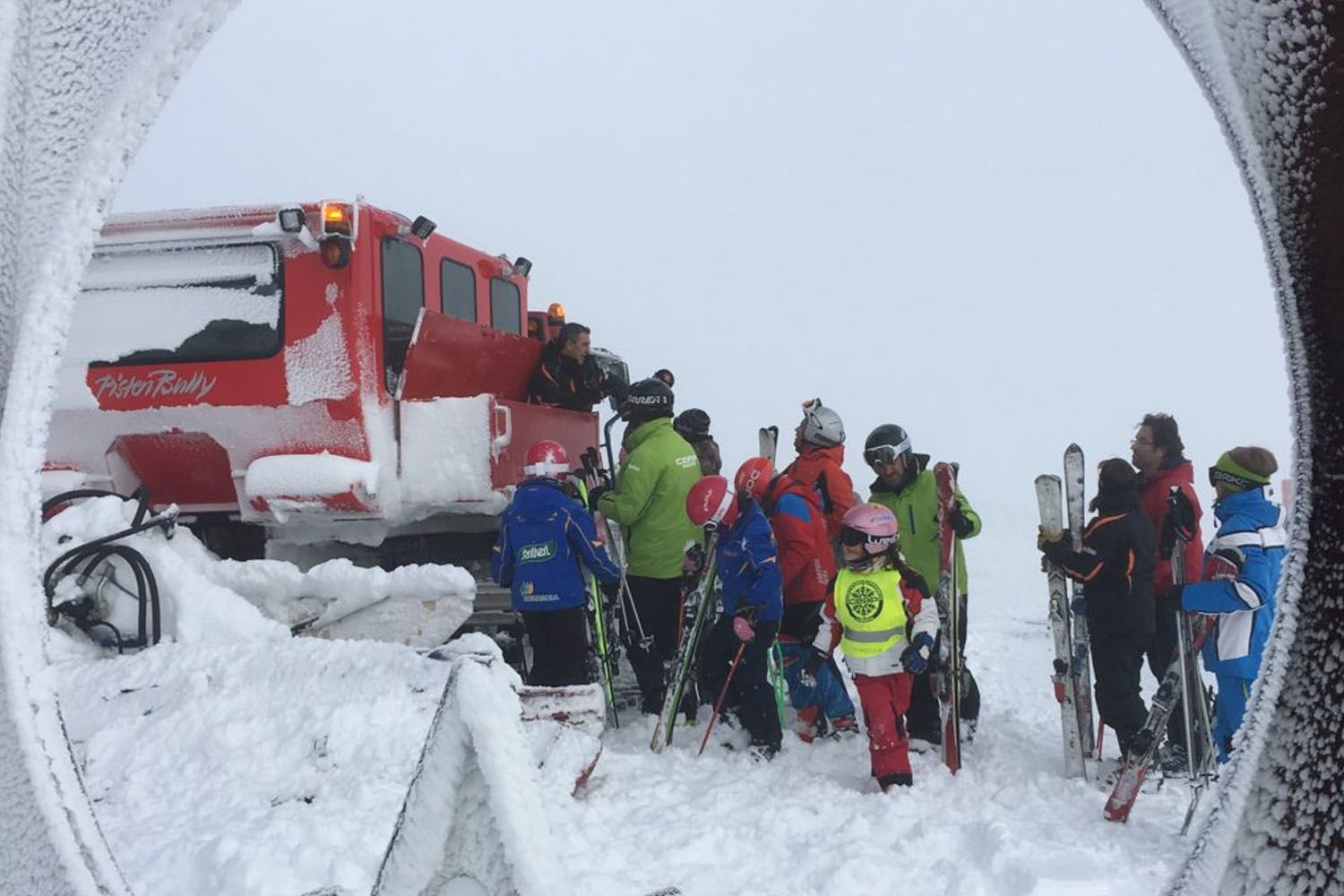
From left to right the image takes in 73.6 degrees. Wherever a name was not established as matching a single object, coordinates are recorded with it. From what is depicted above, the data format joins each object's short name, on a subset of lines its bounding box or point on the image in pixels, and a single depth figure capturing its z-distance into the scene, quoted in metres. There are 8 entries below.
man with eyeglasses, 4.89
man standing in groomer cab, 7.15
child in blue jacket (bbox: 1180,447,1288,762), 3.93
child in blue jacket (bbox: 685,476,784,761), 5.02
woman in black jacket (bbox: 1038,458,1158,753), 4.44
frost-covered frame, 0.87
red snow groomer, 5.17
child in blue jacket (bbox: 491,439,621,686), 5.18
